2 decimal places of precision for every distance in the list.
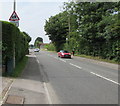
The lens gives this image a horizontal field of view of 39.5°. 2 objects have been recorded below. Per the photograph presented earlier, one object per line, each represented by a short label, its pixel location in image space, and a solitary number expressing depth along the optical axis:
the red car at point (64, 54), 28.11
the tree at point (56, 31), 51.88
